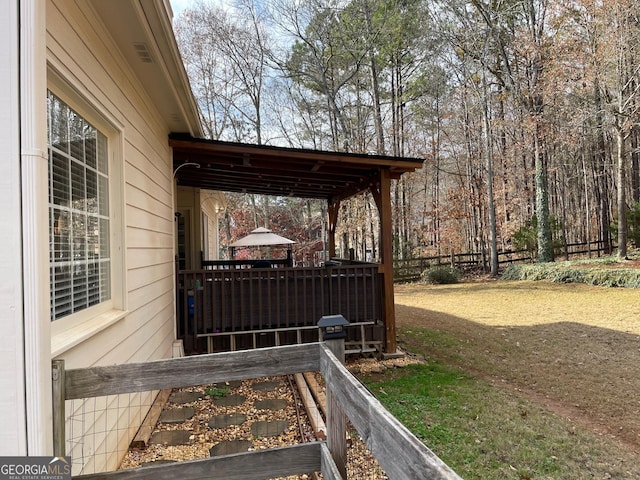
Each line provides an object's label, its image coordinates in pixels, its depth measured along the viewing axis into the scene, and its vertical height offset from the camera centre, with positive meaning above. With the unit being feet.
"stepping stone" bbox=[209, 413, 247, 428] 11.06 -5.07
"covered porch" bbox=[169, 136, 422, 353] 16.85 -1.90
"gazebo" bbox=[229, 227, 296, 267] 29.09 +0.84
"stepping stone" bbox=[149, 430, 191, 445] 9.91 -4.99
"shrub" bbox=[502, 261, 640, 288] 36.51 -3.62
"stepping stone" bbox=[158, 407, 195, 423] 11.38 -5.04
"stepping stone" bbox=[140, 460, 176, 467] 8.82 -4.93
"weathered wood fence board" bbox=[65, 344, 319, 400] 5.19 -1.77
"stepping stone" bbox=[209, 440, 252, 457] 9.44 -5.04
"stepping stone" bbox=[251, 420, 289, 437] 10.51 -5.12
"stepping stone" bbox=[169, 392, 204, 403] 12.93 -5.06
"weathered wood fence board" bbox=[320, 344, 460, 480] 2.80 -1.73
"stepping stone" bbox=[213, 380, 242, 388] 14.35 -5.13
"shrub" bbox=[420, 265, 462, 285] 49.37 -4.04
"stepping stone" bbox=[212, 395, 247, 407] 12.61 -5.12
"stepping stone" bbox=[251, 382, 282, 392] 14.11 -5.20
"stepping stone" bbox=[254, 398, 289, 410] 12.39 -5.17
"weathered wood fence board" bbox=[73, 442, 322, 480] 5.26 -3.12
